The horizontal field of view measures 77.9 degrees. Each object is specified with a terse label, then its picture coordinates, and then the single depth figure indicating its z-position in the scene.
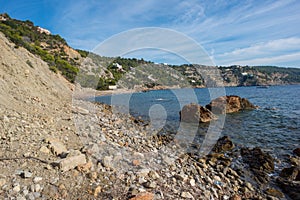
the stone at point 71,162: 4.36
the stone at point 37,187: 3.74
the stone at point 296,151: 9.28
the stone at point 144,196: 4.03
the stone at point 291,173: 6.94
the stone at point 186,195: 4.66
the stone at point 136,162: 5.69
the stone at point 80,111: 10.96
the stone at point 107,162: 5.05
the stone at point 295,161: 8.18
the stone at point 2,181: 3.62
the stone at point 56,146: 5.00
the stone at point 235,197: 5.28
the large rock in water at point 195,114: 17.62
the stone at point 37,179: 3.91
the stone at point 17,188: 3.60
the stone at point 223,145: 9.68
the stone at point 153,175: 5.16
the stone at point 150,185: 4.57
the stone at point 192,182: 5.46
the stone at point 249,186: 6.19
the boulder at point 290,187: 6.04
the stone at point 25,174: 3.90
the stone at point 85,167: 4.54
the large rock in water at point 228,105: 23.38
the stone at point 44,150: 4.83
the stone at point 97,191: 3.99
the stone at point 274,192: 6.01
